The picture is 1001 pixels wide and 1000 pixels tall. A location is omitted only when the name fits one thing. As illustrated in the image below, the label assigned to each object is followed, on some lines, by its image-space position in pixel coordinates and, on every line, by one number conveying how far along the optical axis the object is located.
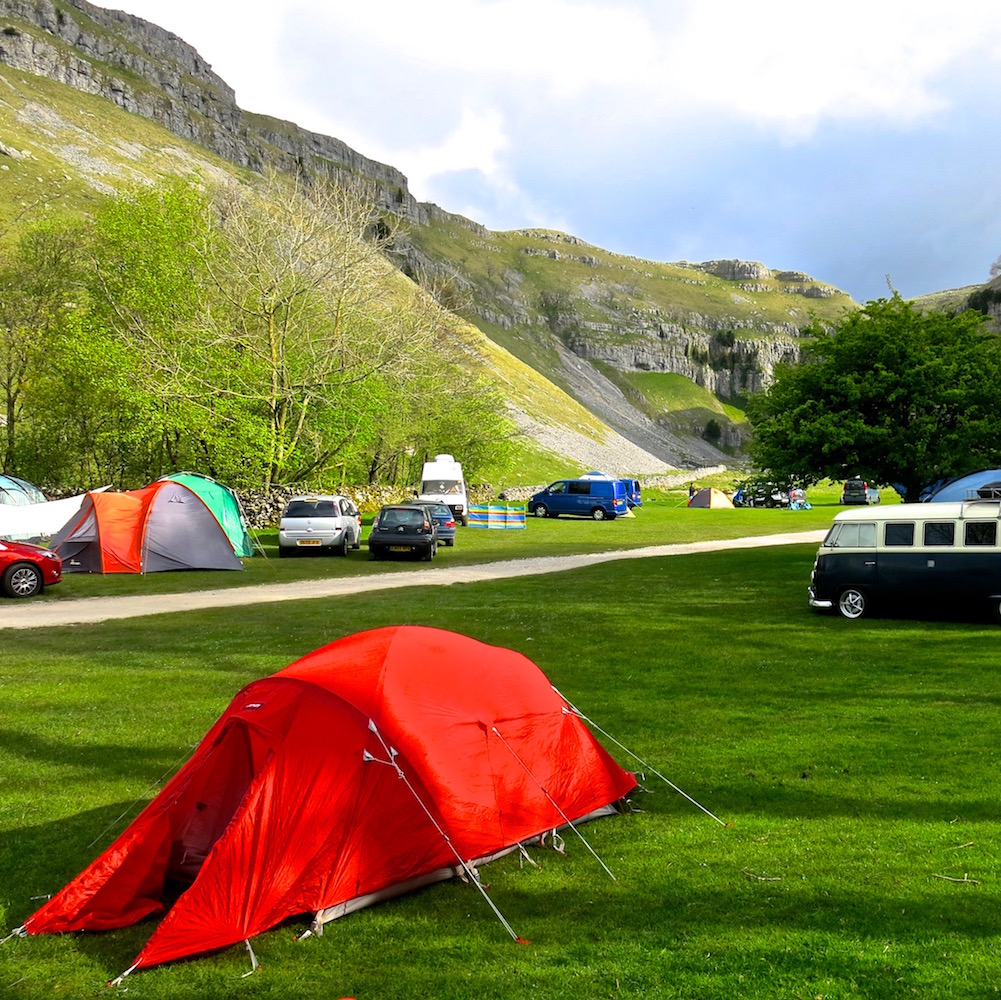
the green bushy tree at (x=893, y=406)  21.72
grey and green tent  23.48
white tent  26.45
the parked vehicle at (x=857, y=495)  61.32
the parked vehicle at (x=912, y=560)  14.12
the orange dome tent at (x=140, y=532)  22.59
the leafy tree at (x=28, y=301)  37.41
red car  18.27
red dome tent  5.17
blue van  46.56
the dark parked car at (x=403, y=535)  26.19
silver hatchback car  26.78
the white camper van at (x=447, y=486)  40.56
